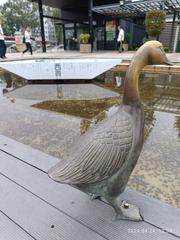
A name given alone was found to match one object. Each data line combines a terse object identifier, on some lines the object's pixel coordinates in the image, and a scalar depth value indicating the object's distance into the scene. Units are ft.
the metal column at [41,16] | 44.35
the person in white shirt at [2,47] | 29.06
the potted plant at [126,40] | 47.48
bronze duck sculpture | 3.35
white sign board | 17.61
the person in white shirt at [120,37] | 39.70
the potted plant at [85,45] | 44.93
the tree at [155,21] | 33.91
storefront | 39.50
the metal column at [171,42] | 40.66
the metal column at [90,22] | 40.17
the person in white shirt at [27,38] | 37.70
